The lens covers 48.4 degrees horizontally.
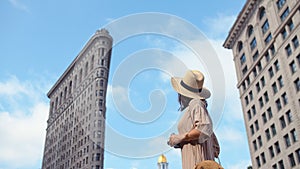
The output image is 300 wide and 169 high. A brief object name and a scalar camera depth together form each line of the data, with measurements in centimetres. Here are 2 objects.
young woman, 649
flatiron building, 6988
